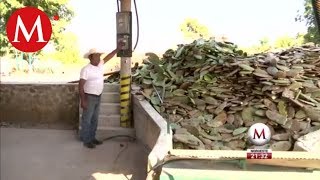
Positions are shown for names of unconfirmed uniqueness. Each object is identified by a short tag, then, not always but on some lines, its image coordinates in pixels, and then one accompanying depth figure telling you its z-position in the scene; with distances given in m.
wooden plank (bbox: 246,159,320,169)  1.87
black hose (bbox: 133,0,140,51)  4.81
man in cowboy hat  4.30
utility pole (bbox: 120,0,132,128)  4.90
